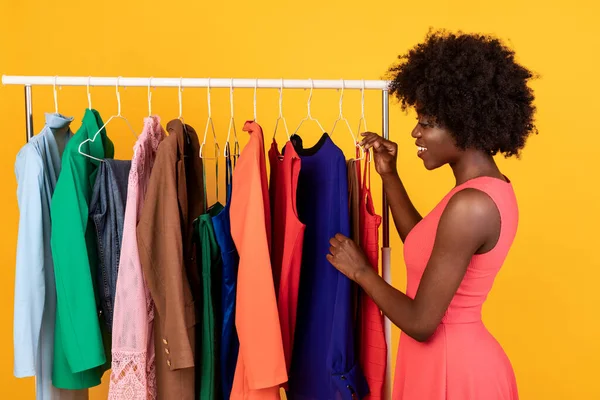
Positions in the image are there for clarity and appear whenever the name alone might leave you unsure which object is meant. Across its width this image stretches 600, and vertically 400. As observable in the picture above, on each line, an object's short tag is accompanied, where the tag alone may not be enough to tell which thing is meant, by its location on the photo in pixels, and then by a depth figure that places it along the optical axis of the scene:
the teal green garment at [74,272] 2.18
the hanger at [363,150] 2.40
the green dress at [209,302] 2.18
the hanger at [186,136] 2.27
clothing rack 2.31
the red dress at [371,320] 2.30
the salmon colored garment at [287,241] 2.16
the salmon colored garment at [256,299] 2.08
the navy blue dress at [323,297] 2.20
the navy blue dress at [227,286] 2.18
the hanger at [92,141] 2.22
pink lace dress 2.15
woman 1.89
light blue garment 2.18
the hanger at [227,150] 2.27
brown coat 2.12
